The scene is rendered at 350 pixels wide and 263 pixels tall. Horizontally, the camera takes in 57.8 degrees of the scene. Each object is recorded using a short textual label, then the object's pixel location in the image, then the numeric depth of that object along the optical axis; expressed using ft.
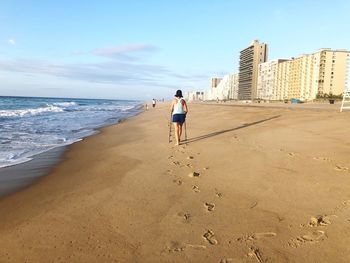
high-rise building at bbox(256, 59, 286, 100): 442.91
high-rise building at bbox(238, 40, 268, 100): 497.87
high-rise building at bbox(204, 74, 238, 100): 582.35
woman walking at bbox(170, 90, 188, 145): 31.60
